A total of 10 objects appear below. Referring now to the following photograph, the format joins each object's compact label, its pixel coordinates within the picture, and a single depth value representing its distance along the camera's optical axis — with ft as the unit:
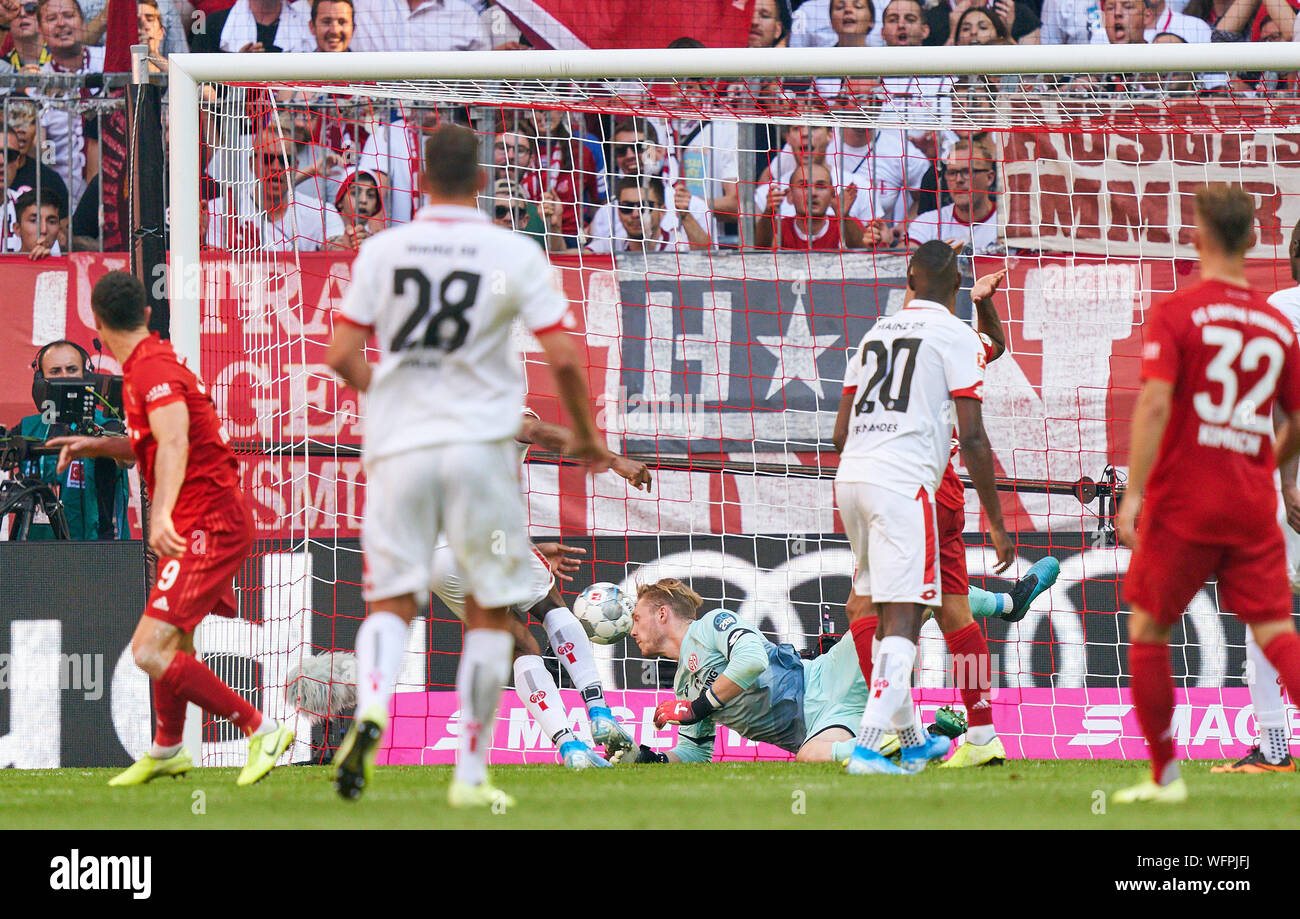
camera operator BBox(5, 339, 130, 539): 65.57
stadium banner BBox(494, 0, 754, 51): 81.82
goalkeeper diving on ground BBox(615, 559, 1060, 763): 51.96
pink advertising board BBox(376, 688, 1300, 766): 58.59
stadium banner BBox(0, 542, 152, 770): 57.98
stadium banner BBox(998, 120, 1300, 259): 69.36
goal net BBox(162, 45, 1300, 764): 58.03
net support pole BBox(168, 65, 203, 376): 50.78
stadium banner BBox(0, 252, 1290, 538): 66.95
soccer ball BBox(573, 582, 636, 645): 53.62
